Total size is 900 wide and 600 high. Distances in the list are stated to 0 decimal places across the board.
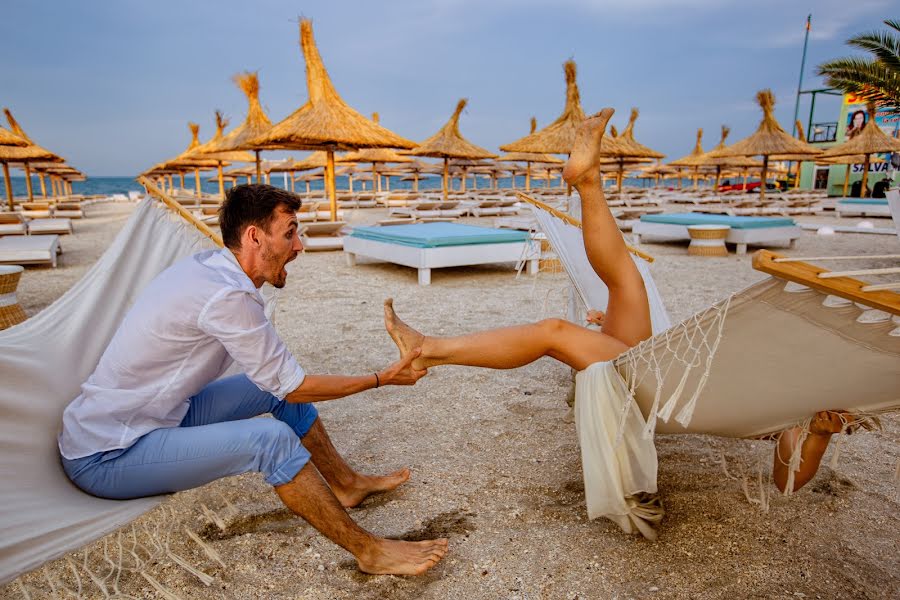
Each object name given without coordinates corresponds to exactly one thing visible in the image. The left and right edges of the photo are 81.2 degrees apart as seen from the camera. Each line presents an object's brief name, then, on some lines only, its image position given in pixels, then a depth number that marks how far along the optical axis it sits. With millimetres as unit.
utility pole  26114
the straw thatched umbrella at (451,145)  12461
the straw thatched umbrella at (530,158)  15915
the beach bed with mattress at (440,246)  5039
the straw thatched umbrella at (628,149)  10633
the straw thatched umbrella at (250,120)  10484
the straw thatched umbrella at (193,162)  13516
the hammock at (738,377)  1029
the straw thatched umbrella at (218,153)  11625
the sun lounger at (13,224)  7125
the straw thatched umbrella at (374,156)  13562
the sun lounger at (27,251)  5715
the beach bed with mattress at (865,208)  11000
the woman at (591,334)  1471
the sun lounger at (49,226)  7811
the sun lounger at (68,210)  11922
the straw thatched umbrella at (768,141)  10797
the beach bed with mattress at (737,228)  6824
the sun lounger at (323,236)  7184
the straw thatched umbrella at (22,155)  10102
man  1155
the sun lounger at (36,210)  10987
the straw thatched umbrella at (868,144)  12883
